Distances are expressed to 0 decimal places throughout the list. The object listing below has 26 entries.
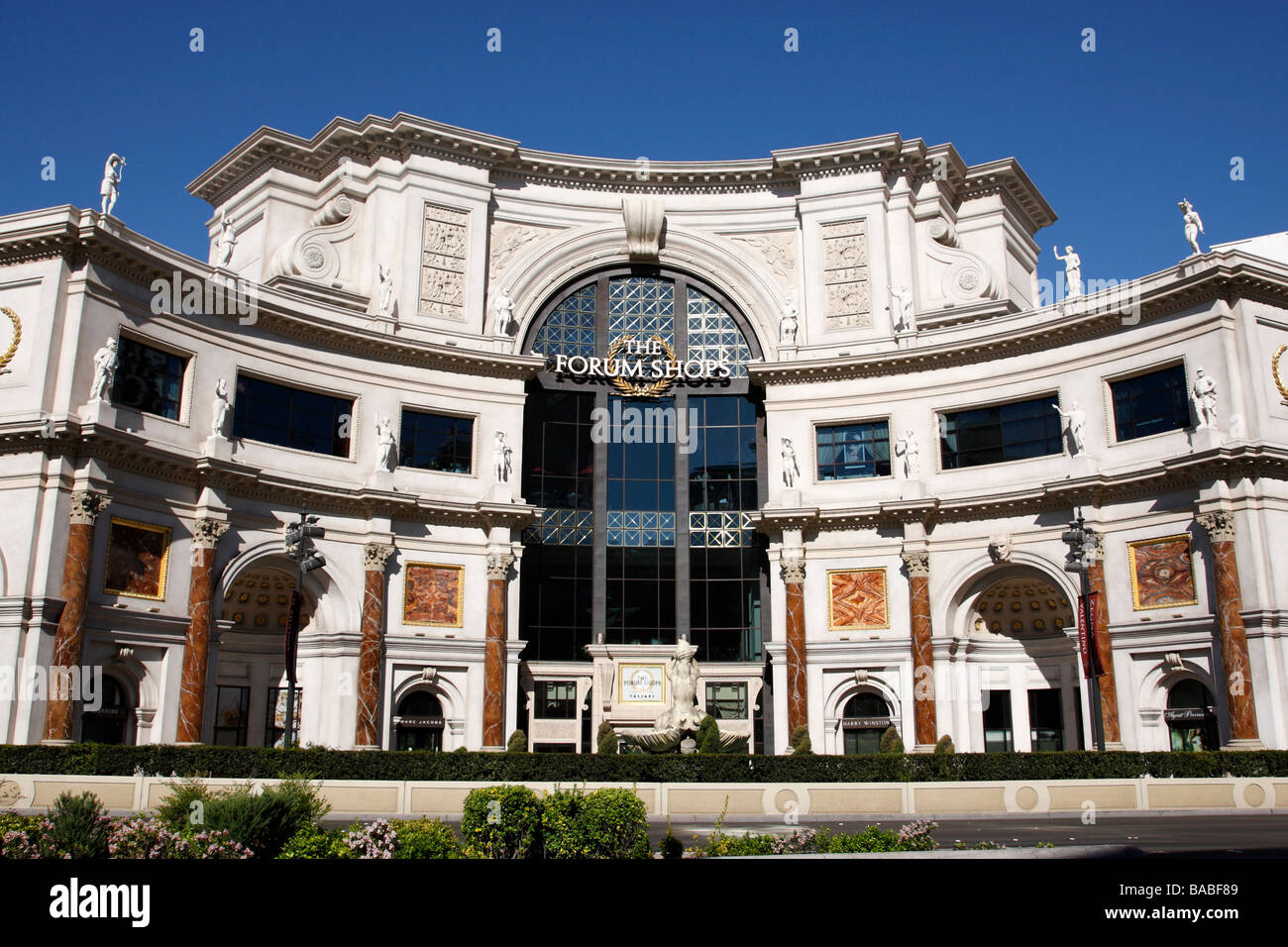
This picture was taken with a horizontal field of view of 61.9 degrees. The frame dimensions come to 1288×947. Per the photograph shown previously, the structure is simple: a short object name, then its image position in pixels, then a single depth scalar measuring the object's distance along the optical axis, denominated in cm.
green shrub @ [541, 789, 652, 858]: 1493
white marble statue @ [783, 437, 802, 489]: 4797
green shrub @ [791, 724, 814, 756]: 3889
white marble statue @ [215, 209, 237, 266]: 4350
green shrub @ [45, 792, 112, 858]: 1256
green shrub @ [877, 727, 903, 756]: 3916
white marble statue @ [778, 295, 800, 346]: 5025
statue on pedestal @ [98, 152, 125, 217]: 3831
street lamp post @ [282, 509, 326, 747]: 3281
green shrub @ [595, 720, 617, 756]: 3953
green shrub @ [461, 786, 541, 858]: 1473
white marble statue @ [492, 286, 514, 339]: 4950
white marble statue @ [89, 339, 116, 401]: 3584
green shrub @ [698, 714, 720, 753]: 3778
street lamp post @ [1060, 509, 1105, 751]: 3391
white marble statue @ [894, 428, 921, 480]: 4594
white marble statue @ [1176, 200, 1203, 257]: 4153
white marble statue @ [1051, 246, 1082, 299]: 4542
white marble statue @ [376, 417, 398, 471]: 4503
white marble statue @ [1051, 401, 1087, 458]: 4269
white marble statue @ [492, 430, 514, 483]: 4725
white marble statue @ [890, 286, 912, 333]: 4853
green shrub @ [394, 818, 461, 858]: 1399
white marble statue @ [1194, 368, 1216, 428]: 3897
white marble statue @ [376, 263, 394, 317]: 4722
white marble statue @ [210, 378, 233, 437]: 4031
